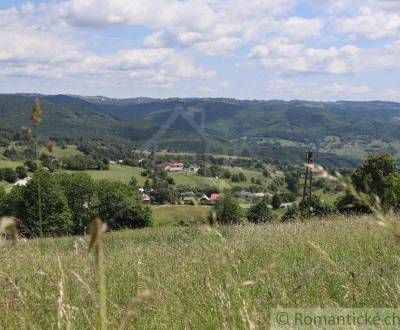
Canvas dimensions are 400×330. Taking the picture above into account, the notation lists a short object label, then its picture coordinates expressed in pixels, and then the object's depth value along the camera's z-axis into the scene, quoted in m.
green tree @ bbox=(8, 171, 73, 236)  41.91
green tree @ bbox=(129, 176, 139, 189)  61.68
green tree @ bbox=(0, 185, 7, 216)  52.54
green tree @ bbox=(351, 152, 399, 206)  37.16
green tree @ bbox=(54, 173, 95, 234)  52.28
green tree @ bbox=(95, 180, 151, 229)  46.84
